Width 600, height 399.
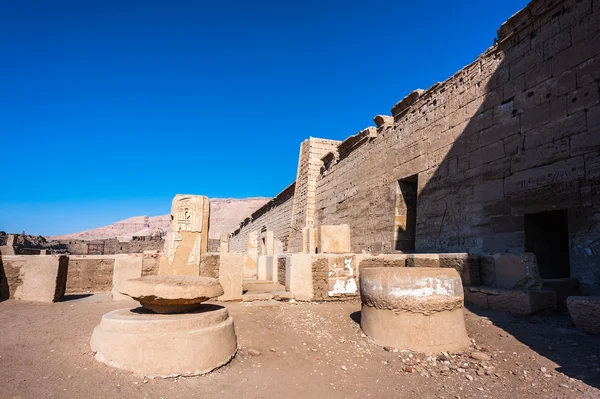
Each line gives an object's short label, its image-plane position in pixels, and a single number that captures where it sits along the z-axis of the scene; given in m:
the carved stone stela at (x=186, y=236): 6.28
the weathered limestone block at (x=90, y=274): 7.50
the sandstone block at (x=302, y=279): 6.33
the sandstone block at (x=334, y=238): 7.95
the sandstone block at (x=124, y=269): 6.28
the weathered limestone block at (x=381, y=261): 6.45
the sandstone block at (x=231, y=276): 6.14
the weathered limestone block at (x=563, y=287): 4.90
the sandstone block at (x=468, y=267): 5.38
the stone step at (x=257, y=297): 6.26
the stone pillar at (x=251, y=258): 13.40
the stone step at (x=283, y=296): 6.28
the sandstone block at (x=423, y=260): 5.89
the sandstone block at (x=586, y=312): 3.68
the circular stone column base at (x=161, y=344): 2.97
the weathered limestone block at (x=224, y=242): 15.34
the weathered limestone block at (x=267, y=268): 9.48
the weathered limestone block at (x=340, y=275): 6.39
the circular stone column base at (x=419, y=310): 3.76
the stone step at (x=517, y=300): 4.46
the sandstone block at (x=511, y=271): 4.72
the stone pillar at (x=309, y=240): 11.12
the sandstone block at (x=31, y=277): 6.12
